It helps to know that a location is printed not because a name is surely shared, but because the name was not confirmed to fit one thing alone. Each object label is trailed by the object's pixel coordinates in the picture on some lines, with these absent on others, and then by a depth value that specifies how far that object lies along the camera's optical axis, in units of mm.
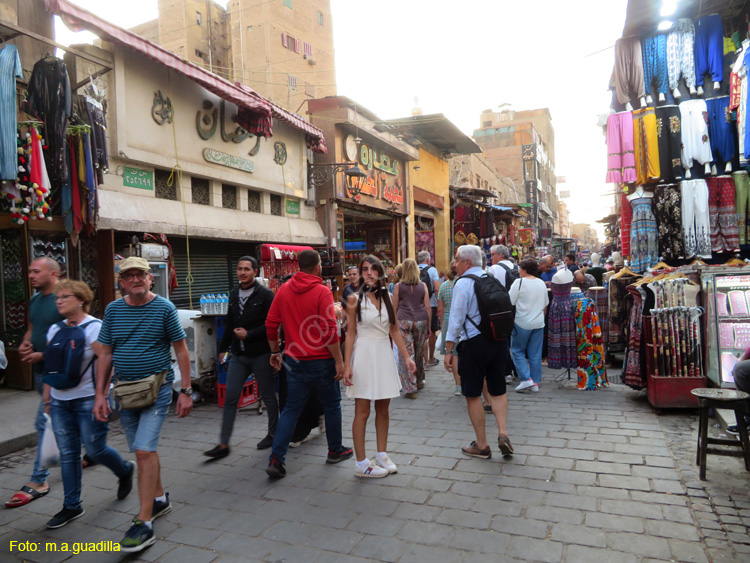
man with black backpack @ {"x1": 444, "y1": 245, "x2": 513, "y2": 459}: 4621
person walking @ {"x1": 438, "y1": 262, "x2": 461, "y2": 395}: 8138
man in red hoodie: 4344
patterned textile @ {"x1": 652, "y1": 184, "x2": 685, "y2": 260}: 8148
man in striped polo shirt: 3408
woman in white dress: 4324
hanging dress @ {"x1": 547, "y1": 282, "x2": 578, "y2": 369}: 7609
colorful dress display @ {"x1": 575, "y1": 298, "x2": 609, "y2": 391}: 7398
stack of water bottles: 7406
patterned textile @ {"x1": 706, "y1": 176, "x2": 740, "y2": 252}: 7992
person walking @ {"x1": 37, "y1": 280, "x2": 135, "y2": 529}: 3623
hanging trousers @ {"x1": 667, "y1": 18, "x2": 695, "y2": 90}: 8156
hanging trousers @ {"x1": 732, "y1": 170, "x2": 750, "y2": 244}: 7917
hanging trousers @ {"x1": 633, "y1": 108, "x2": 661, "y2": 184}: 8195
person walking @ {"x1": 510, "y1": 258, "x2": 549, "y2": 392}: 7156
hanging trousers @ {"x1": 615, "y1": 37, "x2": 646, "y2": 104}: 8477
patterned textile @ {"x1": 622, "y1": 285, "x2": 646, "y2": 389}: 6434
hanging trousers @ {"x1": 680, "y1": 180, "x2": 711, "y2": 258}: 7900
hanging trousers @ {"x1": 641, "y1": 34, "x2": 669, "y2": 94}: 8359
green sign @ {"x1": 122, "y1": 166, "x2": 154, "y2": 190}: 8984
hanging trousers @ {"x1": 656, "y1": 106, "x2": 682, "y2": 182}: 8102
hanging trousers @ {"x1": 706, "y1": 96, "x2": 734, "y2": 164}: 7926
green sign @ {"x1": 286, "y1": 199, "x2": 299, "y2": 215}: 14328
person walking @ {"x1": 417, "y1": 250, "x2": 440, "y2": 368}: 9500
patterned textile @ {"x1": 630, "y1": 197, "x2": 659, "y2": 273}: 8227
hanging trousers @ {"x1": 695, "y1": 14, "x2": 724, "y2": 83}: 7992
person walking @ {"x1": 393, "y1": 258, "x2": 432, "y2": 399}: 7473
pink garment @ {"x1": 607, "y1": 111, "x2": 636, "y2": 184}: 8375
